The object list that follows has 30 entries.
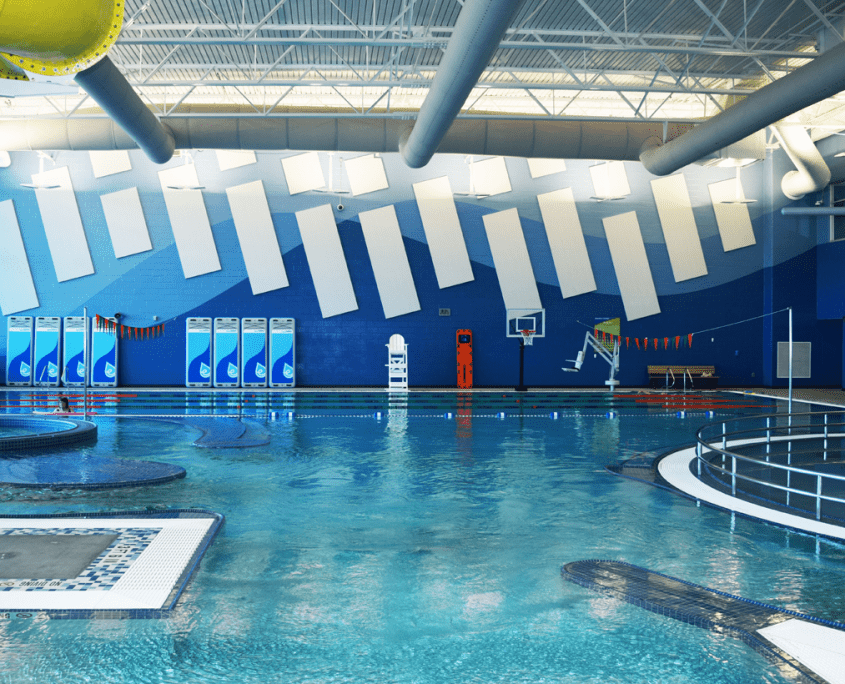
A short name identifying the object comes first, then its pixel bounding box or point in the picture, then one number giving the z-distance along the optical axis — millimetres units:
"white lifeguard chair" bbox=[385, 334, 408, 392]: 17141
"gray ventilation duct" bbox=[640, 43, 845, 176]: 8570
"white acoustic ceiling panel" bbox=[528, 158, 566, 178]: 17812
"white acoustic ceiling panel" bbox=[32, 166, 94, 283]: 16906
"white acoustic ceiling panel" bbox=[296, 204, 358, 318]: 17266
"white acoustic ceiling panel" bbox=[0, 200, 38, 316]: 16844
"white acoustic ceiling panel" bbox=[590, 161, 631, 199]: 17953
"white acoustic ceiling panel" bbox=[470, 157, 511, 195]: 17609
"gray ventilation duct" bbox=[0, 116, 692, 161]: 13883
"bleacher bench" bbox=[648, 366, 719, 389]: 18125
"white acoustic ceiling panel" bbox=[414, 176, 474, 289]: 17516
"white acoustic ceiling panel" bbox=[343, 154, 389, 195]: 17391
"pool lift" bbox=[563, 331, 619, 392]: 17641
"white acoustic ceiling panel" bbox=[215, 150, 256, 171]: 17188
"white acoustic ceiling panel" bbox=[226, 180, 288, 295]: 17156
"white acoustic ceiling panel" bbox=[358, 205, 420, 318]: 17391
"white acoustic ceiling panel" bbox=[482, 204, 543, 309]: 17672
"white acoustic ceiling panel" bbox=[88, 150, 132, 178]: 16984
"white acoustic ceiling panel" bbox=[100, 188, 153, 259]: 16953
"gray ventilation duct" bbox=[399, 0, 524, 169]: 7055
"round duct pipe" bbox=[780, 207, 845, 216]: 17172
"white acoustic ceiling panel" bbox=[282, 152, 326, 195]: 17281
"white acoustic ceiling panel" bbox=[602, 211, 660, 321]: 18016
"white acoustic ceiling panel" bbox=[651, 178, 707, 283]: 18188
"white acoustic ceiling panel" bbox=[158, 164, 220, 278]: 17031
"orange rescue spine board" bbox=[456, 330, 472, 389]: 17531
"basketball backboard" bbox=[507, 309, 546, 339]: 17797
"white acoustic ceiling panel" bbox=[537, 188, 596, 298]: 17812
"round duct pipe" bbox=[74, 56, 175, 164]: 8852
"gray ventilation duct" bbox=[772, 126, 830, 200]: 15531
